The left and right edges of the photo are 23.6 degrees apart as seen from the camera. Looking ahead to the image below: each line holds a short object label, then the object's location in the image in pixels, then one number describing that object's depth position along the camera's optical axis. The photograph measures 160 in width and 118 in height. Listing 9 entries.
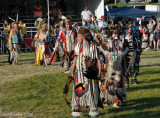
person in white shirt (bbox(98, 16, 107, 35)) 19.41
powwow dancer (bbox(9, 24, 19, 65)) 14.48
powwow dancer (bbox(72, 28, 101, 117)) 6.57
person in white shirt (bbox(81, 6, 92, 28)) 20.84
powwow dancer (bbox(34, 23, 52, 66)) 13.72
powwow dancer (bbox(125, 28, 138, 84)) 9.83
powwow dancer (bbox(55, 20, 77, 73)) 11.88
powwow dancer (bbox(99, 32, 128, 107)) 7.51
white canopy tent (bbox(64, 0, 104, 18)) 23.03
